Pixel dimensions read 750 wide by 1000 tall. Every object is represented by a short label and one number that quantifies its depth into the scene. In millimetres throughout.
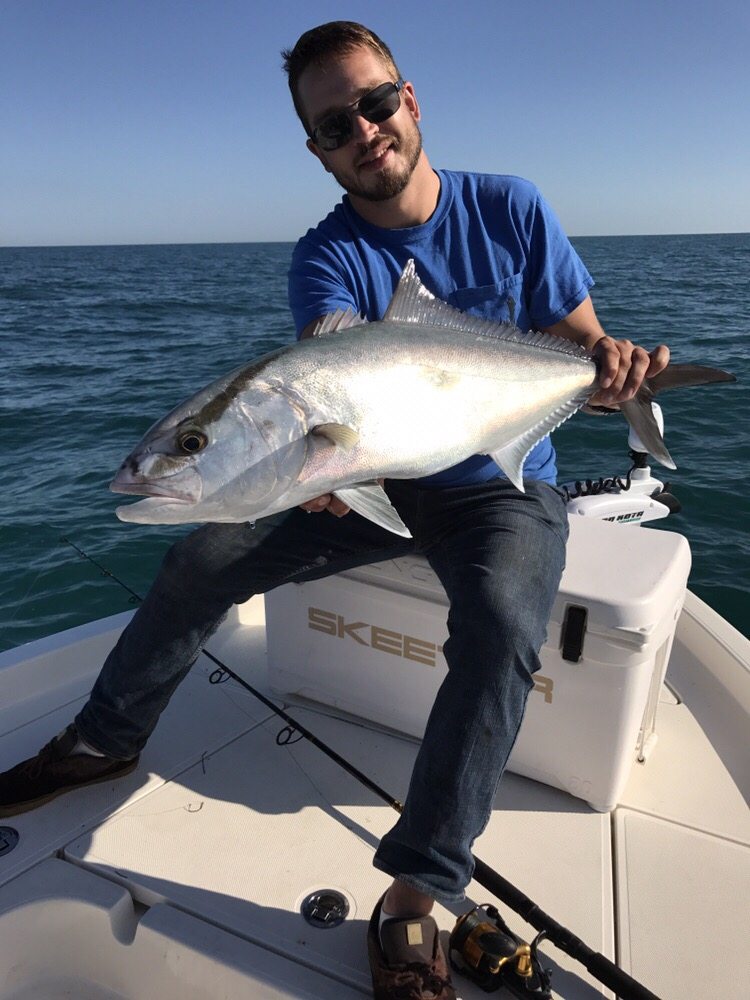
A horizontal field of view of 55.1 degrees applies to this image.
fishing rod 1730
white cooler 2197
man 1850
